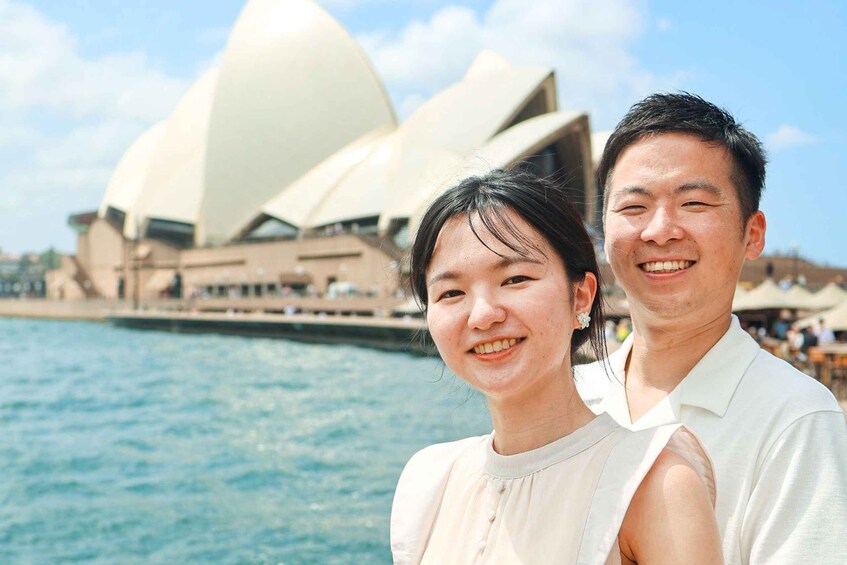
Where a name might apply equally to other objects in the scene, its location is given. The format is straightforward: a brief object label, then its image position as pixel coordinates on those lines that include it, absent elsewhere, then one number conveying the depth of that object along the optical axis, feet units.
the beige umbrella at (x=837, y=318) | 31.32
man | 3.30
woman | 2.67
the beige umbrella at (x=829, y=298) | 44.73
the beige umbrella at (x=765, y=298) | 42.63
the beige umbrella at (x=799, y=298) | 44.39
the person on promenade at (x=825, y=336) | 31.59
